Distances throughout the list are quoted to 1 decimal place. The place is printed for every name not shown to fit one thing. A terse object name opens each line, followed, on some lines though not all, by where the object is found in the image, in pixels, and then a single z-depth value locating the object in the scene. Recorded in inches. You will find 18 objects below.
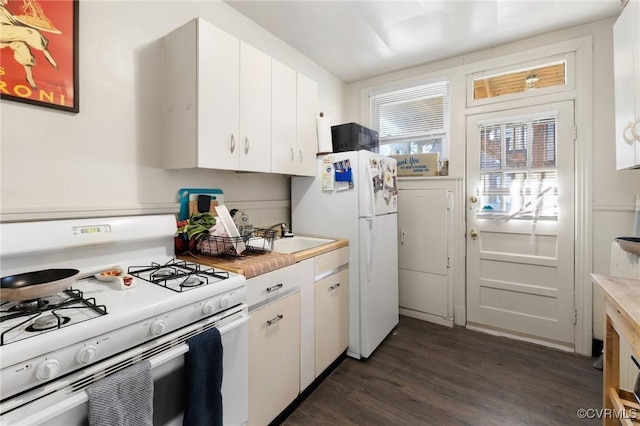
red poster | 45.9
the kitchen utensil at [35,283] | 36.4
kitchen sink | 86.9
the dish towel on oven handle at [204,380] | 41.1
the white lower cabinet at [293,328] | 57.5
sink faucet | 93.6
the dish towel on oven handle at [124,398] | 31.4
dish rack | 62.7
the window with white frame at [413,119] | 117.7
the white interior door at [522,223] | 95.7
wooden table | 42.3
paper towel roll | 94.7
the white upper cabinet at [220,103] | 59.7
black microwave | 96.4
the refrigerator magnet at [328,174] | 90.6
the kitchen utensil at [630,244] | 60.7
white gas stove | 29.0
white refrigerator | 86.7
